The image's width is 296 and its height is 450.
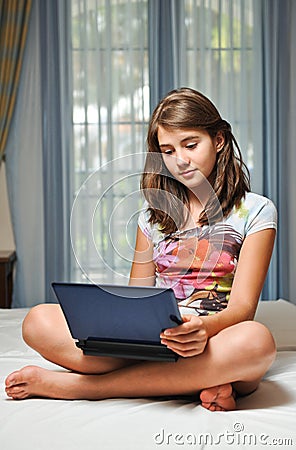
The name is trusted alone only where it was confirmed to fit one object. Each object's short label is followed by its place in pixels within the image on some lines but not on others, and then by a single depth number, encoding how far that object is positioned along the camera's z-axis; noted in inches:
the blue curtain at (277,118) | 165.0
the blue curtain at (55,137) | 161.5
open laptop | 55.9
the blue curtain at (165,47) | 163.5
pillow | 82.1
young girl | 59.2
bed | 50.8
